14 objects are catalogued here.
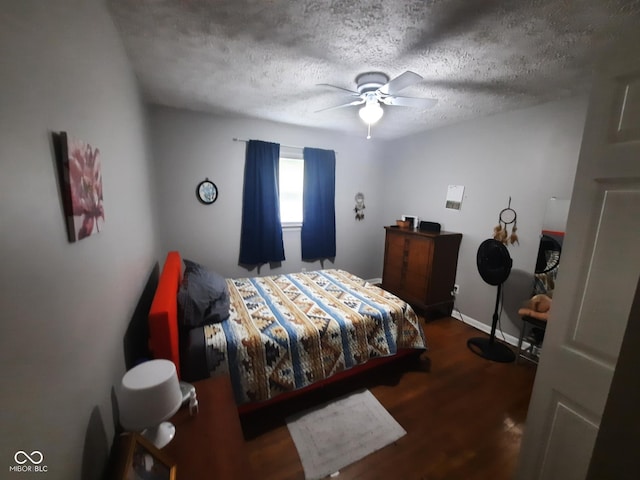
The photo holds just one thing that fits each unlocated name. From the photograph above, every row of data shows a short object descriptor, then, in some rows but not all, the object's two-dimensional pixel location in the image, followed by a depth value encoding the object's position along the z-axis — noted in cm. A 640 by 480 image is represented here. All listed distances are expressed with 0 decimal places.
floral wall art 74
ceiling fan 196
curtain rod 328
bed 161
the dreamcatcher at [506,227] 278
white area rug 155
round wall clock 321
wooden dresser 319
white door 90
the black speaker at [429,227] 344
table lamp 84
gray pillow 178
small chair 226
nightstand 88
